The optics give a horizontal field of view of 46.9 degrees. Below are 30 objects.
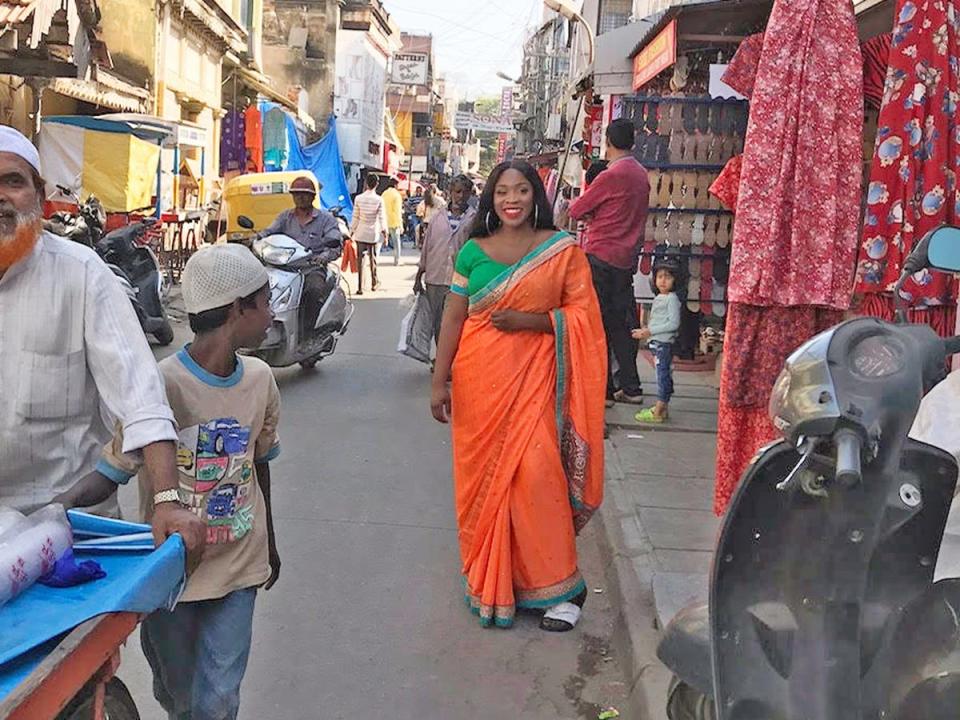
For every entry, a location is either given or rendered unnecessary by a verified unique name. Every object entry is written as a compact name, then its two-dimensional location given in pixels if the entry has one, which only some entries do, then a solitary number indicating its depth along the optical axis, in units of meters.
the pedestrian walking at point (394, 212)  21.59
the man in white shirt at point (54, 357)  2.37
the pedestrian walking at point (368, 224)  16.69
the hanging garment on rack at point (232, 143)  25.47
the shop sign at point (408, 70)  51.62
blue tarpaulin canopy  27.94
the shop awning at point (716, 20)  6.83
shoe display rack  7.24
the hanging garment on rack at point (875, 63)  4.79
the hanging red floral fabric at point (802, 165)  4.54
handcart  1.83
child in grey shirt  7.28
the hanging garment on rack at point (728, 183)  5.08
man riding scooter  9.48
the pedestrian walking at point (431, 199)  14.69
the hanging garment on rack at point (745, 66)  4.89
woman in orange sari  4.46
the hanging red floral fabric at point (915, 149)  4.39
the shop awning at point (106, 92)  14.38
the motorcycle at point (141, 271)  10.00
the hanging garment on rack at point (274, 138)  26.39
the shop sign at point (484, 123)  44.67
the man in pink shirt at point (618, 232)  7.36
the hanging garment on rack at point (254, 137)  25.52
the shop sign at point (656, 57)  7.04
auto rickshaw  18.05
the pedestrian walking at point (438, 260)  9.48
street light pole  17.64
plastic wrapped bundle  2.05
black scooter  2.02
